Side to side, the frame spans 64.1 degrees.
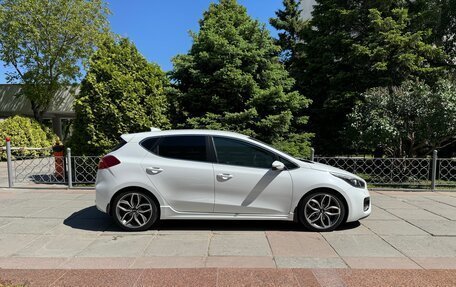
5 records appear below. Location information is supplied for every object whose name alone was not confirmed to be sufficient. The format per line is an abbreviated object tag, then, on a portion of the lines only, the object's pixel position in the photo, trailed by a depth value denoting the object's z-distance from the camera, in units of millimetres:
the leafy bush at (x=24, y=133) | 18833
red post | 10269
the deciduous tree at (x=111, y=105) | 9508
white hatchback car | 5531
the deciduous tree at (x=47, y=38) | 21547
